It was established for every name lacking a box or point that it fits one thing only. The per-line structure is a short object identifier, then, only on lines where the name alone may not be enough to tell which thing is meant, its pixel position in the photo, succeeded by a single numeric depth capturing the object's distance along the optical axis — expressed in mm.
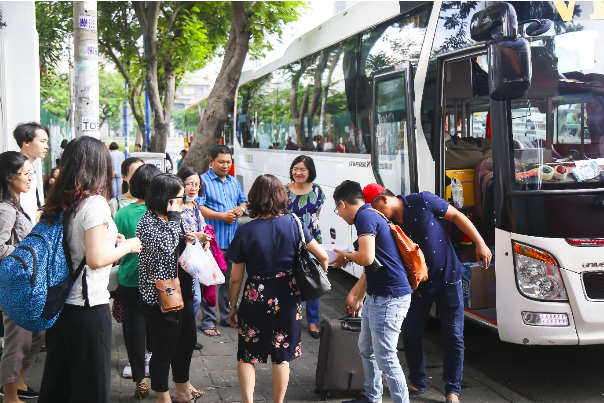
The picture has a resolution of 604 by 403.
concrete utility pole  6402
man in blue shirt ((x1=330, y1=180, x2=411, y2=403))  4023
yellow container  6344
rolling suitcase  4691
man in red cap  4562
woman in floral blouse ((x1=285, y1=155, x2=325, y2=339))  6166
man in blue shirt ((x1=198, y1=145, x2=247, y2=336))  6277
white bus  4570
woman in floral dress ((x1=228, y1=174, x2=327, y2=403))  4023
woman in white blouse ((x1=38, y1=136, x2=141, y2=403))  3199
